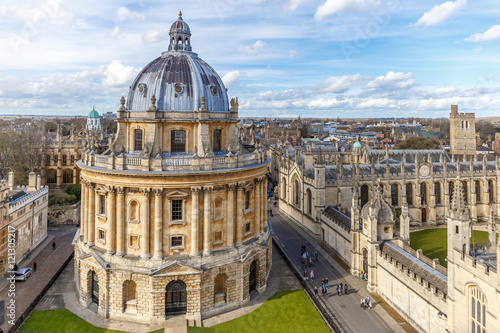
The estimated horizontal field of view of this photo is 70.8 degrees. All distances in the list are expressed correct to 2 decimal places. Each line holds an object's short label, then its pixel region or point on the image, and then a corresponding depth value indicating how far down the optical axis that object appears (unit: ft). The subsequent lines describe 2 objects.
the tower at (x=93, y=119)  397.39
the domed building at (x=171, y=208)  94.43
